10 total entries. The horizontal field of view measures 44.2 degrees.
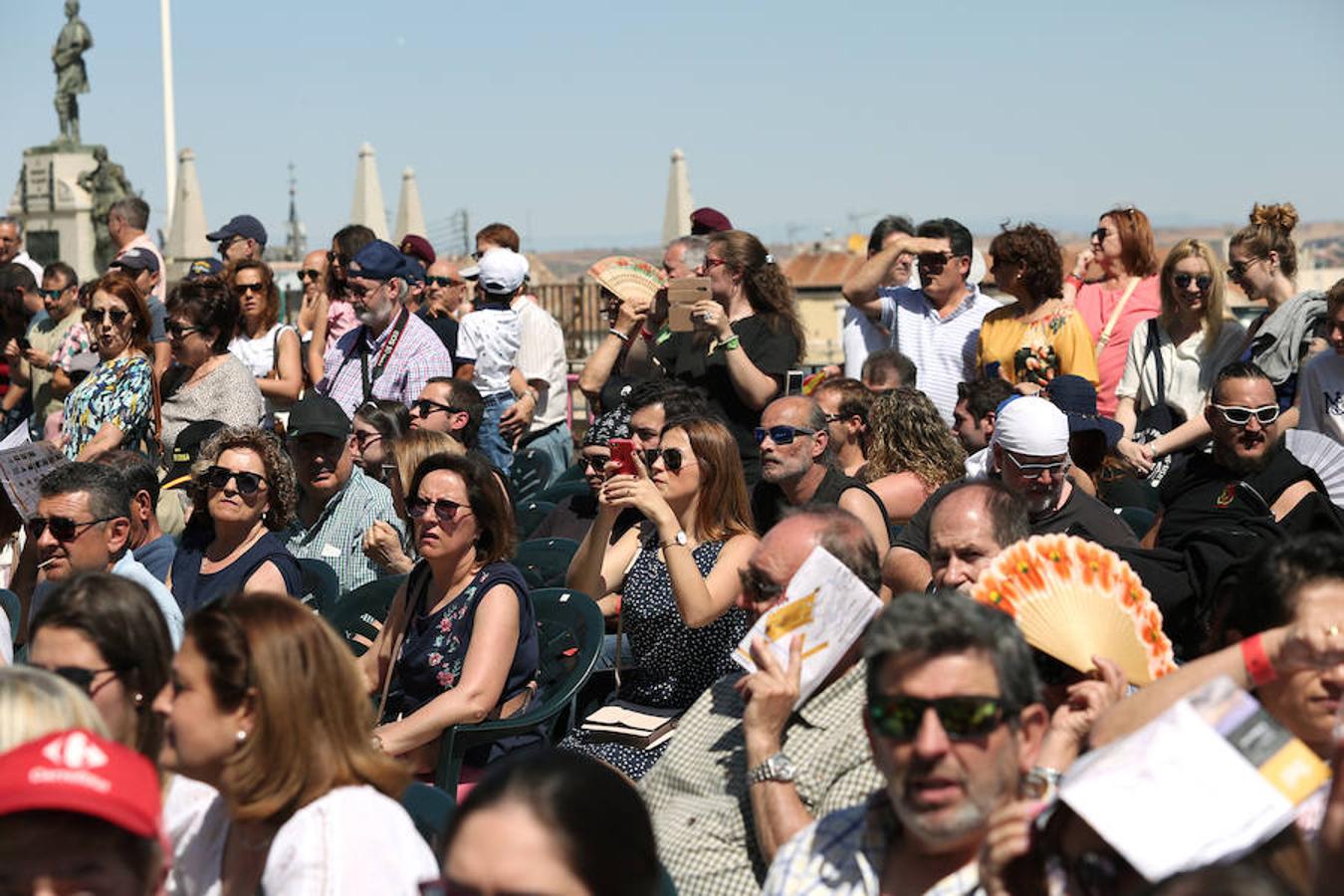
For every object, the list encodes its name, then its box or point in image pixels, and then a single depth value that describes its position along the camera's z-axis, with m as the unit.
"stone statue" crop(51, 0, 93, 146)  29.38
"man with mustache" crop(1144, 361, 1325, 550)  5.50
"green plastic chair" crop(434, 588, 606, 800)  4.80
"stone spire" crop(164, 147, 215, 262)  25.84
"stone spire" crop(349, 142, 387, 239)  21.95
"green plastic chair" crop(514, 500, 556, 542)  7.57
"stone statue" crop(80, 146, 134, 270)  26.31
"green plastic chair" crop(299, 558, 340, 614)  6.12
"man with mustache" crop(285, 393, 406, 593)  6.61
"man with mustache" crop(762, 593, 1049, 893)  2.70
